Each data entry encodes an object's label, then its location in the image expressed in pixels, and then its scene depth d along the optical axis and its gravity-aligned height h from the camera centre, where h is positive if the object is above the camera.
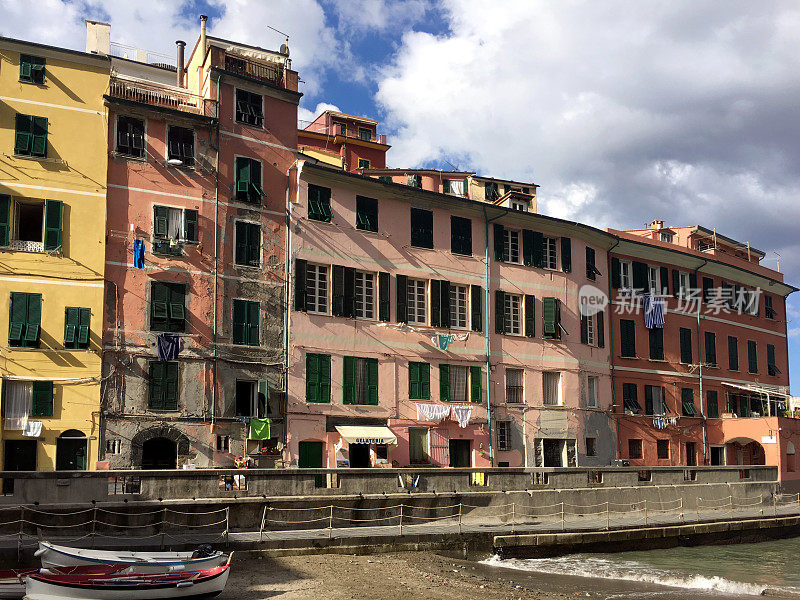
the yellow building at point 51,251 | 30.88 +6.51
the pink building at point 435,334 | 36.62 +4.36
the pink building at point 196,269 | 32.75 +6.30
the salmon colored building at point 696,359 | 48.97 +4.18
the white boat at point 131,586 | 18.47 -3.30
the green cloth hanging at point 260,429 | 34.09 +0.05
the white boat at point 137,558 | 19.62 -2.93
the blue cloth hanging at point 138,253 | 33.00 +6.63
